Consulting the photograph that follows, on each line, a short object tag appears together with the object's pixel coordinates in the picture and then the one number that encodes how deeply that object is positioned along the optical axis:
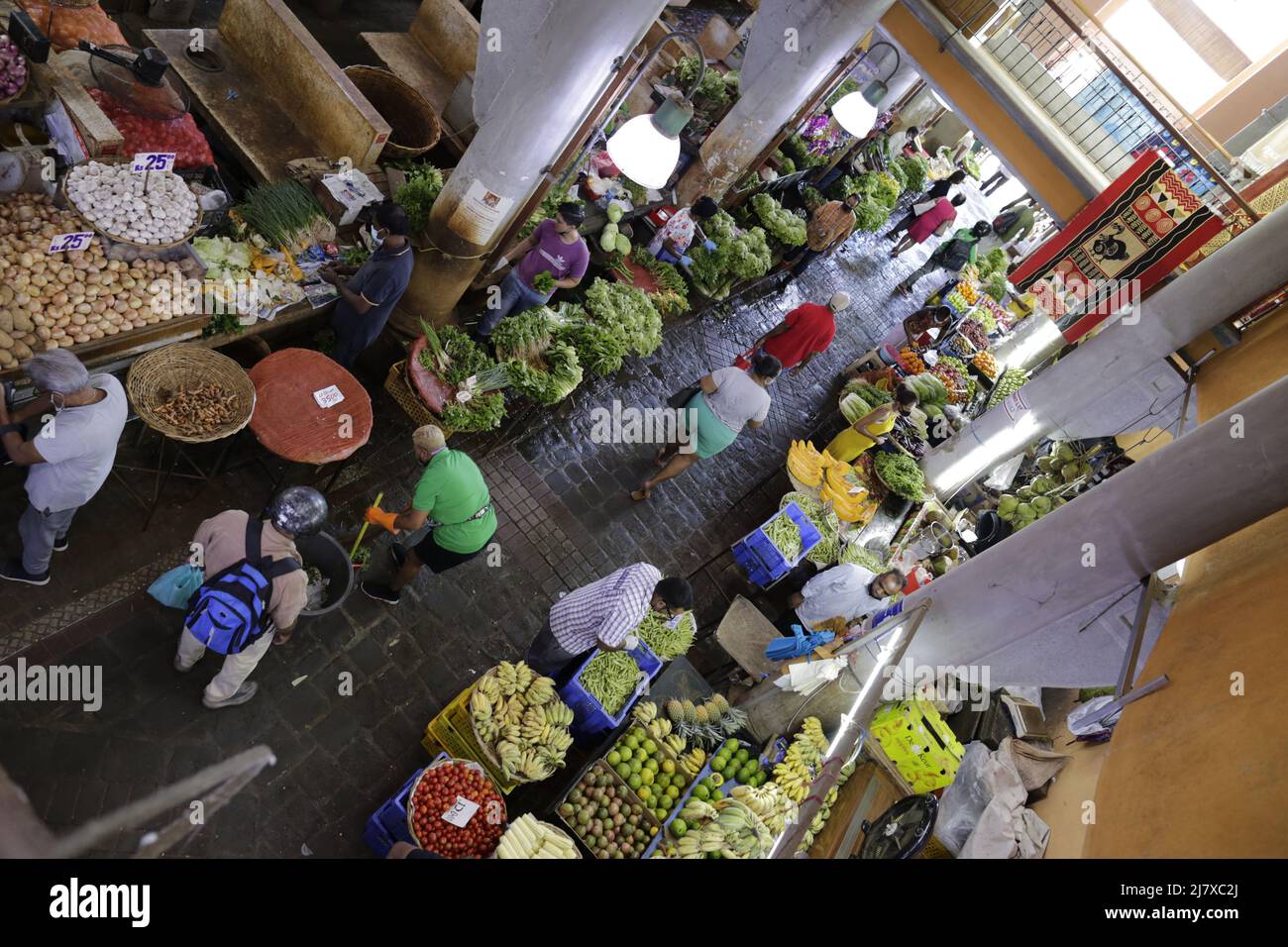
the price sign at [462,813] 5.28
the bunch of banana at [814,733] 7.03
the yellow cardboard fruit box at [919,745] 6.95
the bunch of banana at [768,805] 6.26
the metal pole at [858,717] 5.42
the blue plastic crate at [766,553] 8.74
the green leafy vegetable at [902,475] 10.47
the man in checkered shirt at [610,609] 5.93
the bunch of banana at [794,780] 6.66
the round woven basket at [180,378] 5.62
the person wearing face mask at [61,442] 4.62
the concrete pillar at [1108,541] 5.45
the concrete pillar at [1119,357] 8.91
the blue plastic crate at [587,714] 6.37
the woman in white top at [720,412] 8.42
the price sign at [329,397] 6.46
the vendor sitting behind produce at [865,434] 10.28
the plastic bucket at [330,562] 5.57
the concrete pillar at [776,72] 11.43
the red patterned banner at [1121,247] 9.61
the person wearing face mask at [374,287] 6.85
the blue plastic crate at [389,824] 5.45
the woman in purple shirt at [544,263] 8.30
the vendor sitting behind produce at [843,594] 7.63
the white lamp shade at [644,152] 6.55
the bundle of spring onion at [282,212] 7.11
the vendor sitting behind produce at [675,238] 11.32
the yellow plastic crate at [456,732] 6.05
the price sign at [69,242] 5.68
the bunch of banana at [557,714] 6.18
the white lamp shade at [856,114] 10.58
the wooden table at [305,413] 6.28
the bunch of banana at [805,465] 9.80
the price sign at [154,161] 6.06
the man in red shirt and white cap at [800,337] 10.30
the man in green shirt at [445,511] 5.79
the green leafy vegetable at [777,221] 13.03
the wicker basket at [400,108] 9.23
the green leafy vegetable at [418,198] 8.09
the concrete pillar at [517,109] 6.82
